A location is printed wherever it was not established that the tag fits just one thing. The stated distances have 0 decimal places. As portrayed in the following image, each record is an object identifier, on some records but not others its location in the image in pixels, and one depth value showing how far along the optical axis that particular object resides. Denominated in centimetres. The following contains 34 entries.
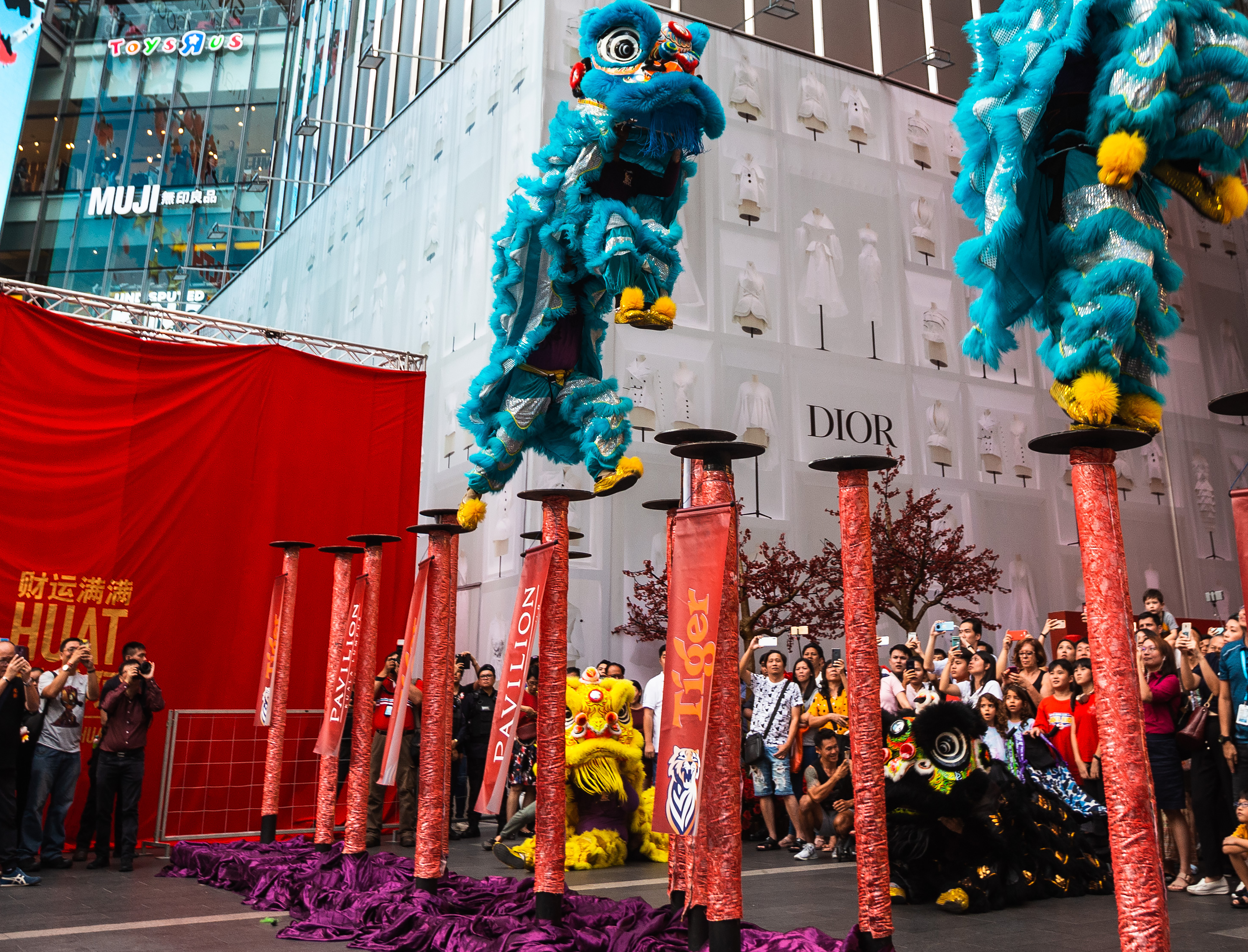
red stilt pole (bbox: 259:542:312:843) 707
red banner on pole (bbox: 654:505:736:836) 333
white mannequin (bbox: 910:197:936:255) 1399
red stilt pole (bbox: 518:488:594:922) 452
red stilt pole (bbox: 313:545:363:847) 661
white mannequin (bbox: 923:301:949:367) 1372
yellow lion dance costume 749
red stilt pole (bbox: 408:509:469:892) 544
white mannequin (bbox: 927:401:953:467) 1341
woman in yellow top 795
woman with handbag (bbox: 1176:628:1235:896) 588
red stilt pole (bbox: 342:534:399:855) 627
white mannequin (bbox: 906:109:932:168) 1425
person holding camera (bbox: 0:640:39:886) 686
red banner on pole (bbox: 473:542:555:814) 455
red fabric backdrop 849
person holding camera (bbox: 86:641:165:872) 766
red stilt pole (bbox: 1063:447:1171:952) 267
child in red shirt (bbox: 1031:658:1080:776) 688
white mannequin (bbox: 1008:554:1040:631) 1343
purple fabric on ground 425
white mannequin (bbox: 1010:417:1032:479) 1400
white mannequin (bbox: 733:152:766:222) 1274
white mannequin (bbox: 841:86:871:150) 1378
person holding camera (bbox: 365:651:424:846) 899
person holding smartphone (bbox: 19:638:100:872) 724
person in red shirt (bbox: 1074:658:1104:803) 670
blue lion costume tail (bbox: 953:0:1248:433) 312
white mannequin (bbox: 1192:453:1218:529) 1555
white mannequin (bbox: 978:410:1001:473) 1373
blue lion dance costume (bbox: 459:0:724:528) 465
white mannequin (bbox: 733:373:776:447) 1218
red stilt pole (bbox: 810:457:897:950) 360
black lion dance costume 575
